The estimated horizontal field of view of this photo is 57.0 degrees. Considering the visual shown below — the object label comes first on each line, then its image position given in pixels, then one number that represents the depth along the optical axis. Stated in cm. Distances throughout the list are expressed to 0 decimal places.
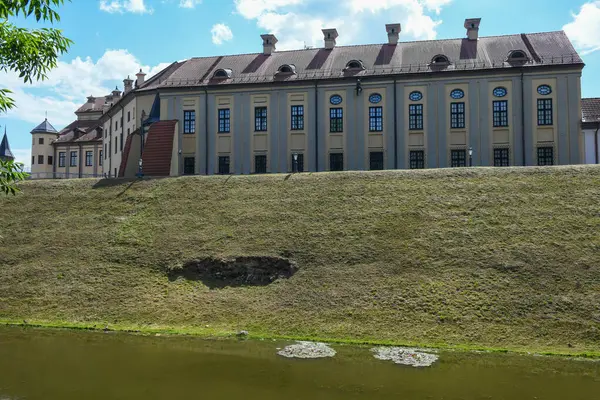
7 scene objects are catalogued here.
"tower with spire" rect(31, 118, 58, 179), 7744
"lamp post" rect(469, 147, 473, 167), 3672
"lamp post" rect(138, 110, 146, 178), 4411
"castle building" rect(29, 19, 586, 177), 4012
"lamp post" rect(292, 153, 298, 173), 4325
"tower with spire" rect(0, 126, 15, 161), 8212
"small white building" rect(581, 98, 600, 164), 4344
